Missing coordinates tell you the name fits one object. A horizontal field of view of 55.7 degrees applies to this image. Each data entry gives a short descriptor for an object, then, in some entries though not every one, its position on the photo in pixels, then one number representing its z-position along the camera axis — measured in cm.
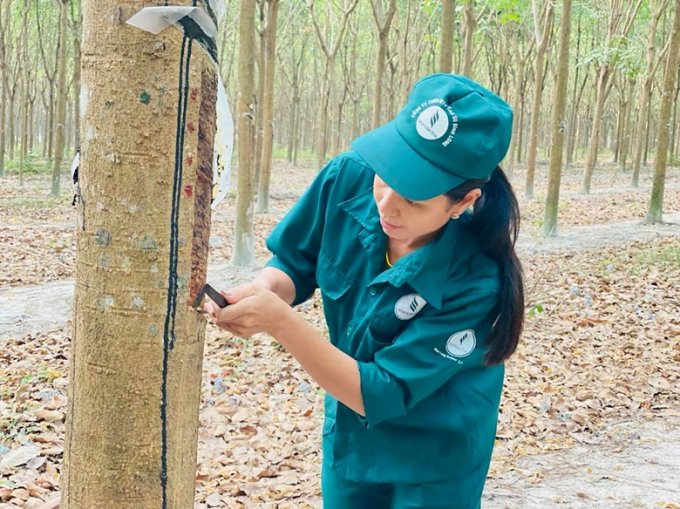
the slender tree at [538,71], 1105
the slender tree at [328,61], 1138
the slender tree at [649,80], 1225
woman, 120
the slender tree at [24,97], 1349
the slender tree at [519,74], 1438
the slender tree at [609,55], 1200
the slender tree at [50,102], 1427
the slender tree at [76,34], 1252
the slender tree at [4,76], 1324
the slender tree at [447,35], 550
